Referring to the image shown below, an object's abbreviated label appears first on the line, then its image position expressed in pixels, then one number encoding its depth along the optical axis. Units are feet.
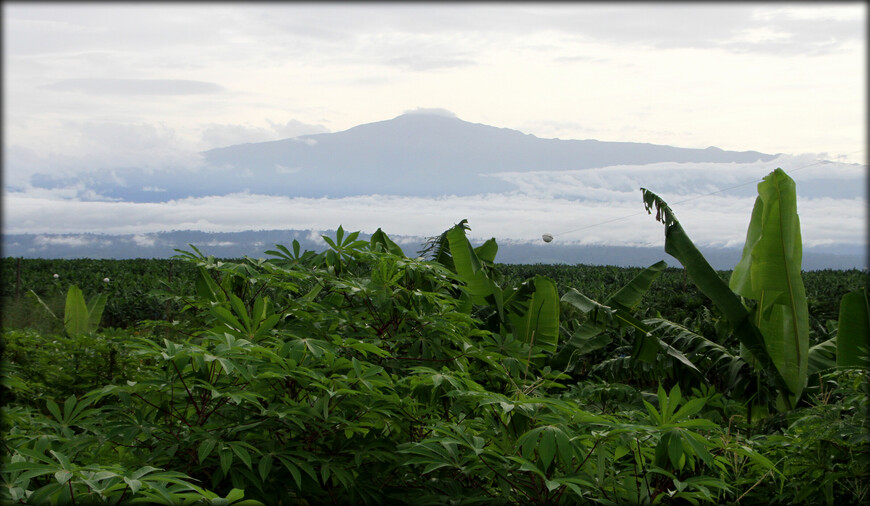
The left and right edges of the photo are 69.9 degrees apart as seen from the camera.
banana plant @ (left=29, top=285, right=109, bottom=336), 29.07
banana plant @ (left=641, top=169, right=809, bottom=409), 20.58
